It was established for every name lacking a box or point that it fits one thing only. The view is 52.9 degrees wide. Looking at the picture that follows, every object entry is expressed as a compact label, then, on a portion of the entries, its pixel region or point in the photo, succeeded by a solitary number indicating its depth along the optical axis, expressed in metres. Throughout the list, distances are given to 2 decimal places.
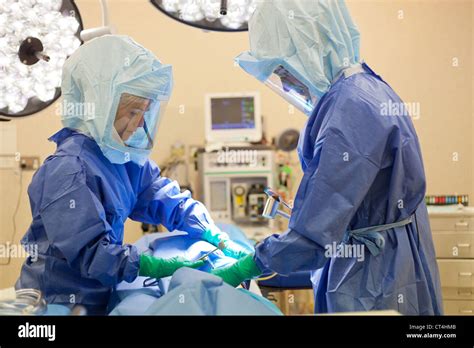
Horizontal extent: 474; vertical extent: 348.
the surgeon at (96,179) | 1.43
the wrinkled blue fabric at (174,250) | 1.51
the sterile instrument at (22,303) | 1.05
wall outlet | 3.92
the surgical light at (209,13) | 1.83
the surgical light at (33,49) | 1.88
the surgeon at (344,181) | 1.31
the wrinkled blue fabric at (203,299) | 1.00
